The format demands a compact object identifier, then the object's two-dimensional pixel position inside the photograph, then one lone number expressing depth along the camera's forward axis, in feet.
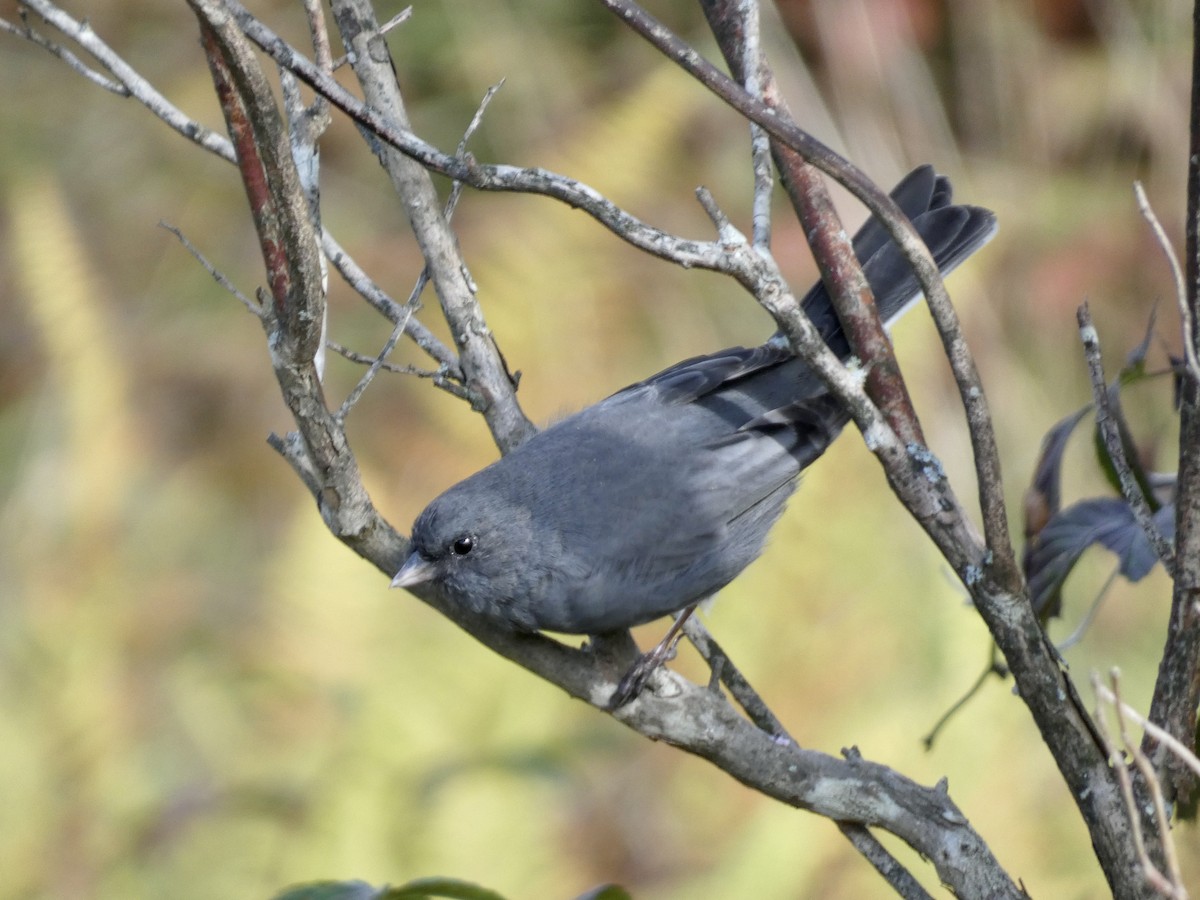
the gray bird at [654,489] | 16.01
